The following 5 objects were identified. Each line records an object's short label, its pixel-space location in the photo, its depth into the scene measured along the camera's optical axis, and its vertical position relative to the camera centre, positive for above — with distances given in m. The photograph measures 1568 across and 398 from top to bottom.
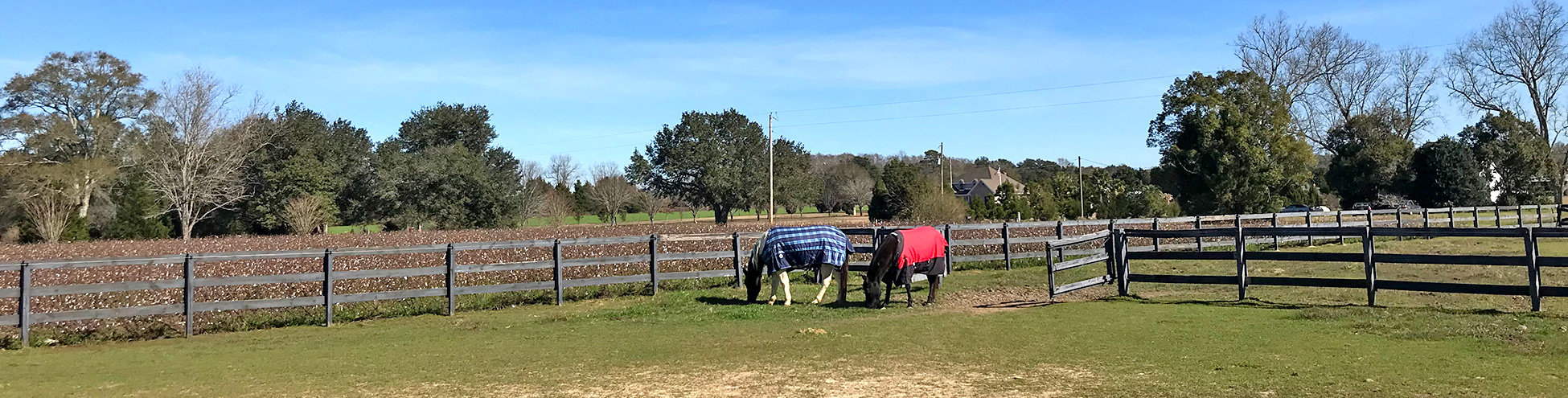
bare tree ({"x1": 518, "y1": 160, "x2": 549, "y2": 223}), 64.06 +1.59
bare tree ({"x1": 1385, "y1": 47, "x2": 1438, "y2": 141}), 55.03 +5.31
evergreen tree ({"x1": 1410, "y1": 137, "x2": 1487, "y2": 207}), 46.81 +1.42
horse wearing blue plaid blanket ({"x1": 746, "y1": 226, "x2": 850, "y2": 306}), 12.73 -0.43
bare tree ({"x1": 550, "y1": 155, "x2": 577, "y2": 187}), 99.44 +4.88
